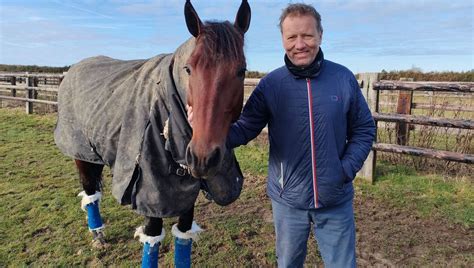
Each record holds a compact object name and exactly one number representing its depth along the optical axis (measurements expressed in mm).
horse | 1724
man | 1956
